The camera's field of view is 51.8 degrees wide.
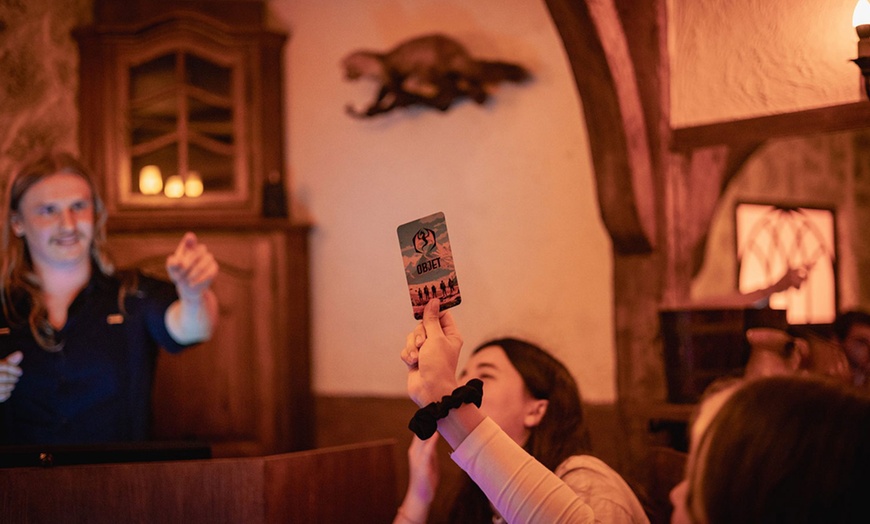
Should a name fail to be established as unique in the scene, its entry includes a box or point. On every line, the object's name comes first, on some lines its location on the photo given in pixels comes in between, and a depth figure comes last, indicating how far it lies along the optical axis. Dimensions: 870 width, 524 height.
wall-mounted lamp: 2.23
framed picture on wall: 5.47
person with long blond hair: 2.55
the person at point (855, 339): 3.35
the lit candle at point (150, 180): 4.34
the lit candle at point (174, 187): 4.32
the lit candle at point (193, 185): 4.32
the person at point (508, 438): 1.32
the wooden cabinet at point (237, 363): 4.14
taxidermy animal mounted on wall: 4.02
